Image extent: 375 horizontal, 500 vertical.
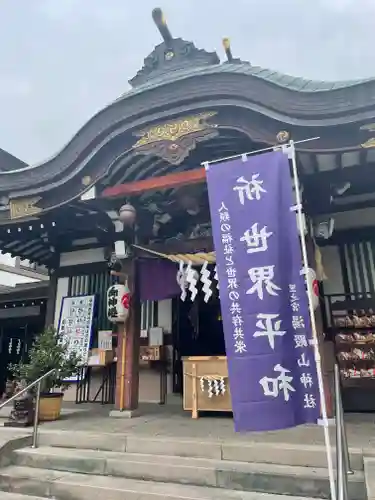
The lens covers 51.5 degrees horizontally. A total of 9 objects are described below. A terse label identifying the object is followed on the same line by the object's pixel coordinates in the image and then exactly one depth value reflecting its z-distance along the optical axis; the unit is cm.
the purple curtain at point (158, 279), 698
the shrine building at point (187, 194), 534
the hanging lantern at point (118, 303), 659
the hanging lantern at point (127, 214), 617
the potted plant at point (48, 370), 617
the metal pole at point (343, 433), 309
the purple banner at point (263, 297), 339
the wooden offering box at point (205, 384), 619
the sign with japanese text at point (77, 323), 840
